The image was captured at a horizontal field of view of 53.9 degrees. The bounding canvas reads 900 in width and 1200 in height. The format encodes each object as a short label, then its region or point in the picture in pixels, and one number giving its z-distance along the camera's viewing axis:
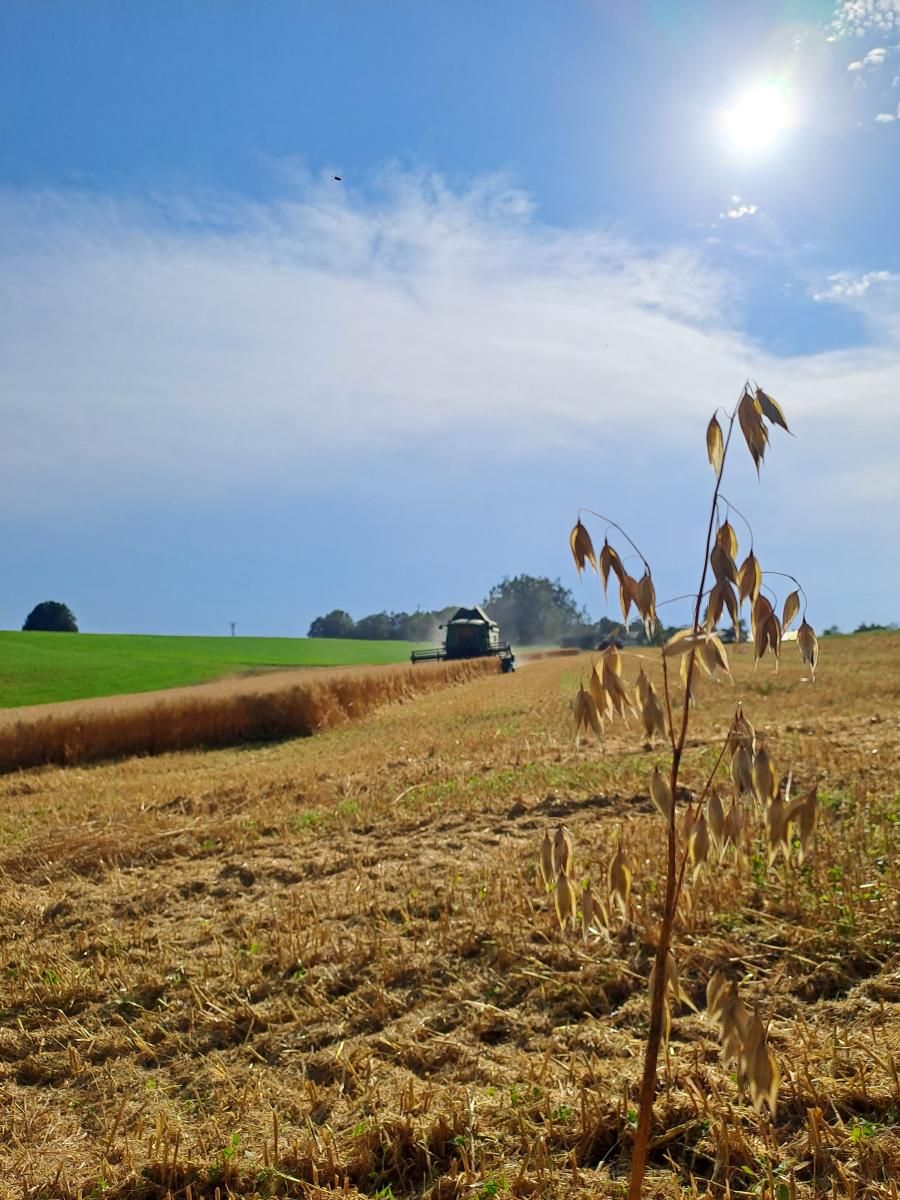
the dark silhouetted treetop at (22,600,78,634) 93.81
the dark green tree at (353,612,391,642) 147.00
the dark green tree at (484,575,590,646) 159.12
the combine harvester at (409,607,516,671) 53.00
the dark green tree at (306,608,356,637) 148.88
